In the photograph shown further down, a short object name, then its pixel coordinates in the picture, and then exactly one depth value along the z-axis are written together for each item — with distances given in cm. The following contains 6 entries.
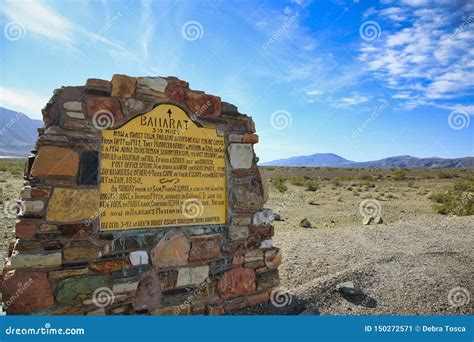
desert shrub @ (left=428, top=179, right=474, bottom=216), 1352
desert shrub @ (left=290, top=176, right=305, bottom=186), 2778
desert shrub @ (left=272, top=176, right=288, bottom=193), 2238
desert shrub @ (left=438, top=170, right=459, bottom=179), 3911
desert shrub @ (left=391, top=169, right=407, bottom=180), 3606
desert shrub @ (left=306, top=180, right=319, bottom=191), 2416
